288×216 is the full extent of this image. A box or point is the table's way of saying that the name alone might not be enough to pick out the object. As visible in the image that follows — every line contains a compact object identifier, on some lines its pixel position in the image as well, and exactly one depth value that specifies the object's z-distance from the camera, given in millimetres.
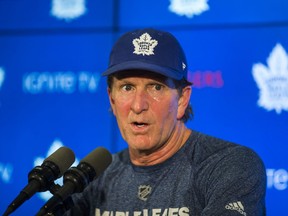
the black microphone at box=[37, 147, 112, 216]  2780
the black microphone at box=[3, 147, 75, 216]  2762
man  3020
